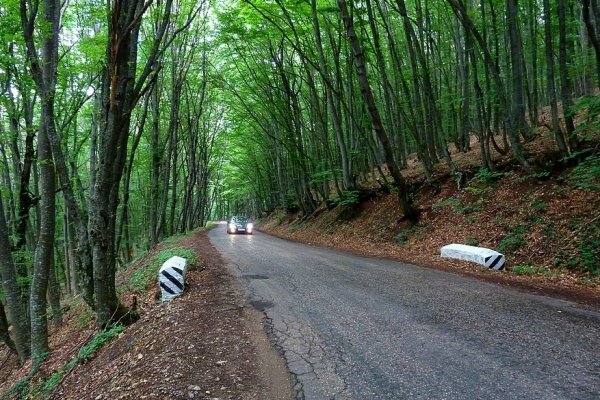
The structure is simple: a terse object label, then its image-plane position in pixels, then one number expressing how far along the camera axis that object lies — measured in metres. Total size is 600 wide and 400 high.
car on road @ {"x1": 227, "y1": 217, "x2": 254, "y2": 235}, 30.75
